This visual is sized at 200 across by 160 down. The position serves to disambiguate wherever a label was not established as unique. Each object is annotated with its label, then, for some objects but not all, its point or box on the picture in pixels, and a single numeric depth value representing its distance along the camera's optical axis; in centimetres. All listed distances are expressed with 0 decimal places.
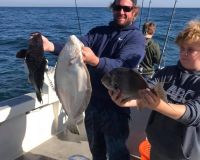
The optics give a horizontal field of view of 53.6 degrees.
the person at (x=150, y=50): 381
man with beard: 170
